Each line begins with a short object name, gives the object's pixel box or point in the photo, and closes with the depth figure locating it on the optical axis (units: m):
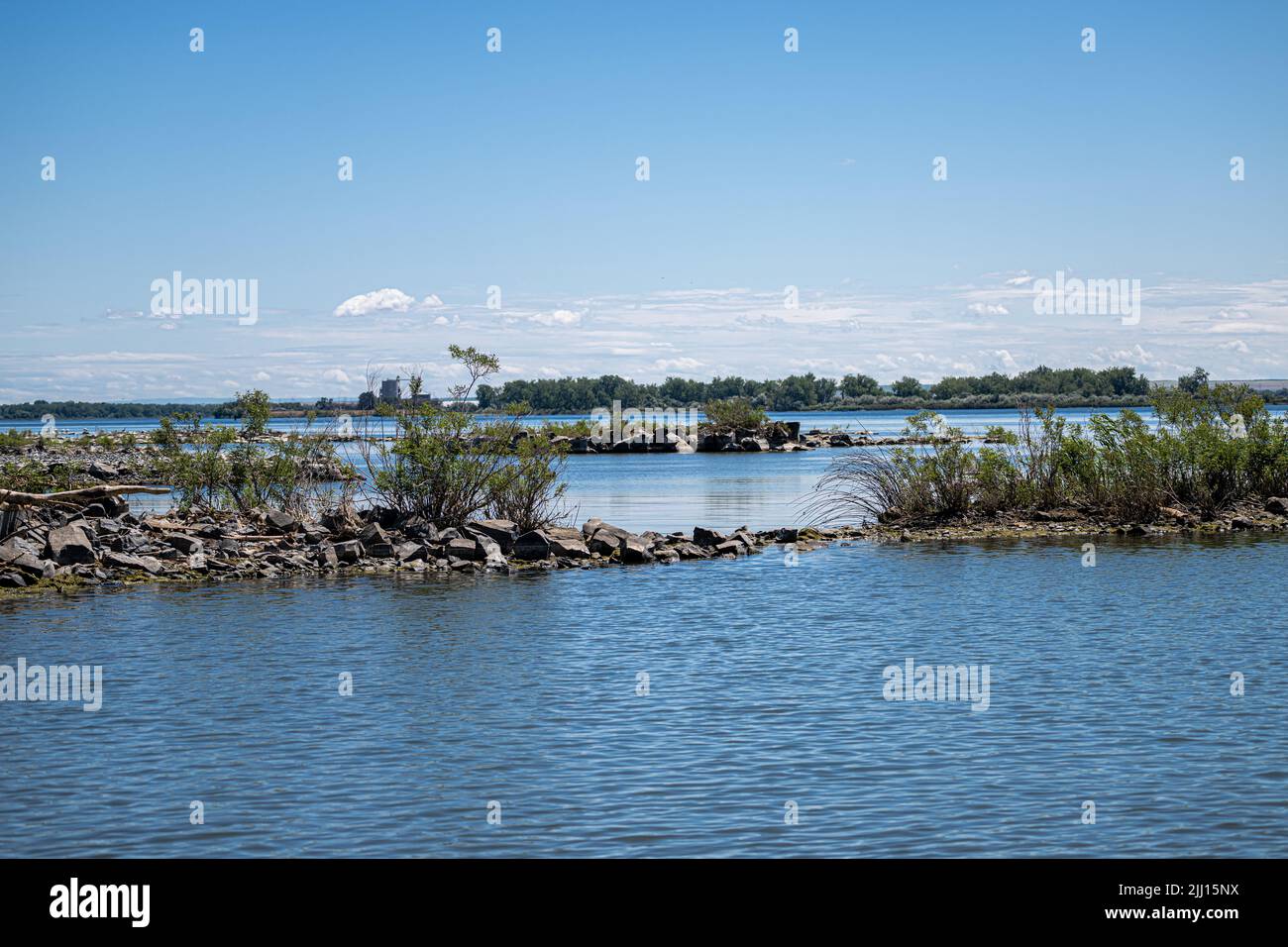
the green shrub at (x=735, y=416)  104.94
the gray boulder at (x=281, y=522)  29.62
